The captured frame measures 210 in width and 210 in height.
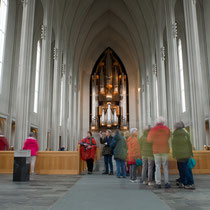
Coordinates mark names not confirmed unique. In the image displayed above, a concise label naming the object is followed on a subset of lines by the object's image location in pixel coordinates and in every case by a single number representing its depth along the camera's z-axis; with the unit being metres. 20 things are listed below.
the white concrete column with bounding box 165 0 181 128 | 12.79
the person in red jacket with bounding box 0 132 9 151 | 8.31
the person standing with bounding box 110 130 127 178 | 6.36
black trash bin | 5.62
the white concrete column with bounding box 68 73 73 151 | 22.15
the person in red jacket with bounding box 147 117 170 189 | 4.53
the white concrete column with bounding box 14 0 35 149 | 10.23
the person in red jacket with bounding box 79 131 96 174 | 7.88
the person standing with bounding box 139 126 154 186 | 4.92
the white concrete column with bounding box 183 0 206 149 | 10.15
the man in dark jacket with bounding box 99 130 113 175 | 7.52
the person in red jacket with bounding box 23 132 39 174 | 7.59
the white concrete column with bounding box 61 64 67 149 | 18.86
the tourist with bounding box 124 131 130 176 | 6.62
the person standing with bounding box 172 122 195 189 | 4.62
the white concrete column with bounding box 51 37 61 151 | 15.55
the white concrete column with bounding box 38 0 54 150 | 12.75
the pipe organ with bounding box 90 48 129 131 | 26.08
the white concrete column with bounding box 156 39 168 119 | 15.55
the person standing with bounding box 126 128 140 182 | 5.80
